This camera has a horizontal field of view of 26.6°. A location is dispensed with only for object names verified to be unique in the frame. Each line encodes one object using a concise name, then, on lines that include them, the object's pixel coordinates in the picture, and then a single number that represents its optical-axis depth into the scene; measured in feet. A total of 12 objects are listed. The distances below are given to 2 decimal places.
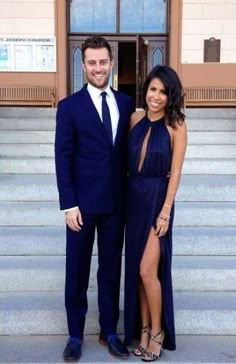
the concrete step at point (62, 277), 11.87
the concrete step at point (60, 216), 14.39
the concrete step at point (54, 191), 15.69
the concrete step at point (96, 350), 9.45
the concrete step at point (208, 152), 19.89
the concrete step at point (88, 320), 10.64
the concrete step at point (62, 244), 13.09
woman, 8.61
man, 8.70
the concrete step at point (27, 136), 21.13
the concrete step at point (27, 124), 23.36
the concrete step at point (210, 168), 18.38
